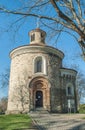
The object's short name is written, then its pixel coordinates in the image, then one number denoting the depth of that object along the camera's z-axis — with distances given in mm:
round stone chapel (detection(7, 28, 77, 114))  14012
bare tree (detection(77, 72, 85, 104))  21886
